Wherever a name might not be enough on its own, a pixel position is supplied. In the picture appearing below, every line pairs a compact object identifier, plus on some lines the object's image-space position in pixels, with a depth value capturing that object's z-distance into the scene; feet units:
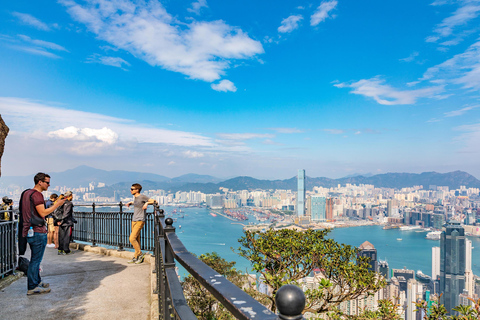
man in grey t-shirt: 21.02
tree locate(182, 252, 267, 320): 24.03
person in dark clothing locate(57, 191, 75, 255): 24.43
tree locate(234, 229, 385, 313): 22.36
